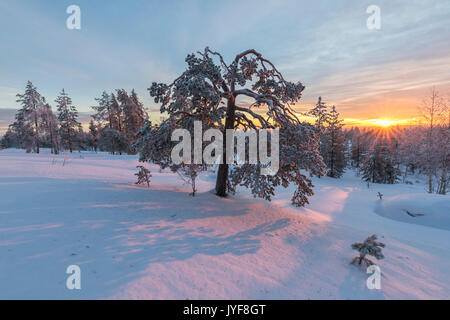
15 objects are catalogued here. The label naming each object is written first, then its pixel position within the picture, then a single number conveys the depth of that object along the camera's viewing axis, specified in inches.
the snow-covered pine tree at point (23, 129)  1277.1
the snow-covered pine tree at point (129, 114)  1469.0
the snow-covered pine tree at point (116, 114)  1514.5
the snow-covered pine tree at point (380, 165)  1406.3
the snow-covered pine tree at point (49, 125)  1331.2
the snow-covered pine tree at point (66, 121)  1617.9
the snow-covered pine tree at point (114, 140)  1437.0
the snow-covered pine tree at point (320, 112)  1429.6
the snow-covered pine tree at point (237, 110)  305.3
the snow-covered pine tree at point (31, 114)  1264.8
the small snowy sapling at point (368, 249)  187.6
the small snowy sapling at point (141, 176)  440.0
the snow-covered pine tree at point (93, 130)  2036.2
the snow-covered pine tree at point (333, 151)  1338.6
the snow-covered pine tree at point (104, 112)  1542.8
